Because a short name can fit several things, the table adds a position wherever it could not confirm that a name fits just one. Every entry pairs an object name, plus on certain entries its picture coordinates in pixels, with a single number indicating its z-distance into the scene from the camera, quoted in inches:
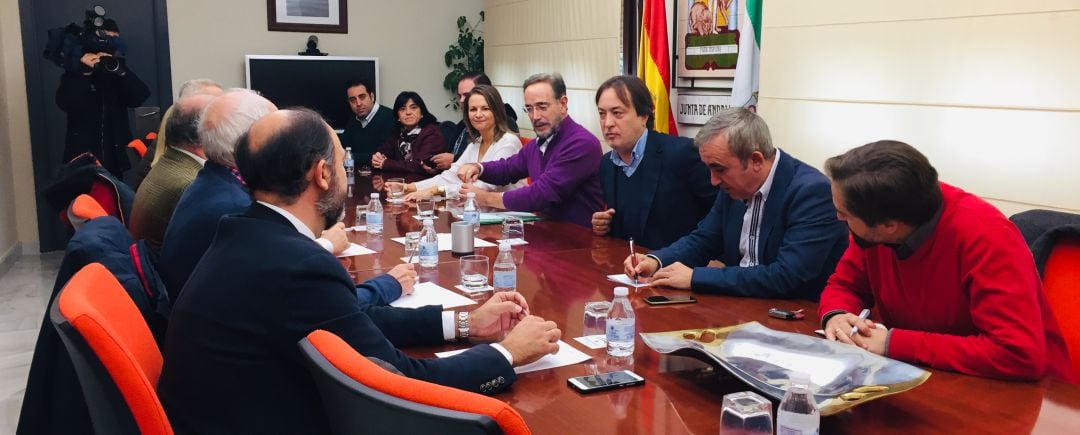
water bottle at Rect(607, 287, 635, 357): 75.1
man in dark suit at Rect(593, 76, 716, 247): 144.6
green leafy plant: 326.3
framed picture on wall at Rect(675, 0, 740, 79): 202.5
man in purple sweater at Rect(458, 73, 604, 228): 162.7
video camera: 241.6
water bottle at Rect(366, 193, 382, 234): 142.7
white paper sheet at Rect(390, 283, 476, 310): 94.4
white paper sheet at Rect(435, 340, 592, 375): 72.4
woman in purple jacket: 243.3
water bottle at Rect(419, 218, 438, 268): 113.8
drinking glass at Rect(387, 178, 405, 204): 180.1
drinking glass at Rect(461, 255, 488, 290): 103.2
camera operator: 244.8
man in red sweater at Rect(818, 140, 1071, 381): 70.4
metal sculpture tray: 60.2
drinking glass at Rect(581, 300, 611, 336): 84.7
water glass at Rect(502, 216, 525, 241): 134.6
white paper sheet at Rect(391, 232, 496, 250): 128.5
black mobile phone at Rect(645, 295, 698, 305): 94.0
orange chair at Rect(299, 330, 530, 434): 43.6
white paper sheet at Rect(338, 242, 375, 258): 124.7
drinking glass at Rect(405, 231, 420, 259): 124.0
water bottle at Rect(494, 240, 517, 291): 100.7
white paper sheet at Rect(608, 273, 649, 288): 102.3
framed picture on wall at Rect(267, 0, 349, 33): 297.0
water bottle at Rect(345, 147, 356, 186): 210.7
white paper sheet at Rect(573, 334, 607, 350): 79.2
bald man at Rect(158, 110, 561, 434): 58.4
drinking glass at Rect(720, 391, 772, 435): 56.1
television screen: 291.0
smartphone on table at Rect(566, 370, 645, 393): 66.7
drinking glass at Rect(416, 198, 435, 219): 158.1
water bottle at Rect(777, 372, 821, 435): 55.4
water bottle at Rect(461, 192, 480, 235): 146.1
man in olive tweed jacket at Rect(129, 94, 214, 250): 113.7
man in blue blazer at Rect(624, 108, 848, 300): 97.7
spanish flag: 217.6
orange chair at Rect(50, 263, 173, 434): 54.5
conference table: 60.2
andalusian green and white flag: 185.2
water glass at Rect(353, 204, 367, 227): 148.9
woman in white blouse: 199.2
